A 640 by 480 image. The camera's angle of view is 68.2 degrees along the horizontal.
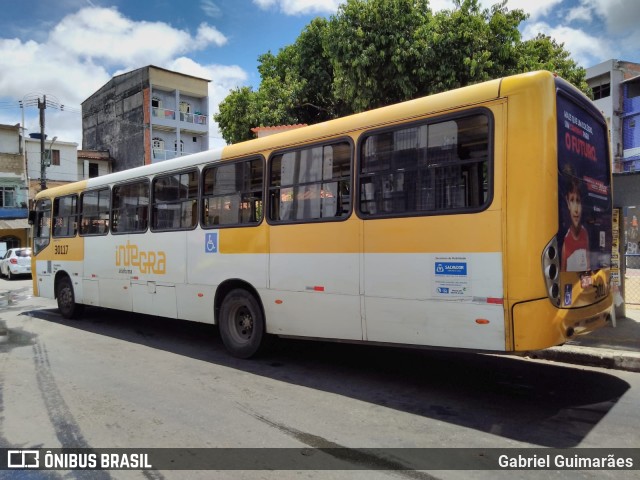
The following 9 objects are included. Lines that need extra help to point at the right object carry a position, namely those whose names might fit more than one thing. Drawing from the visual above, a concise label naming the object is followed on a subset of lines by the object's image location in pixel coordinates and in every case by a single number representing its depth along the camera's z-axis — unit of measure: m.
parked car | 22.45
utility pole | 27.08
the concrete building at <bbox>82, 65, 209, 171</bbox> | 37.12
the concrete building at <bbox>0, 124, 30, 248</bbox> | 34.22
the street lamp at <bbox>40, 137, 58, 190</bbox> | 26.86
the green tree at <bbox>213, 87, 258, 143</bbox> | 18.23
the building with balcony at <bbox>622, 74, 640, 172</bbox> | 26.55
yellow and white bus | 4.16
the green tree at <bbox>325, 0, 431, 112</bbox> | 11.49
